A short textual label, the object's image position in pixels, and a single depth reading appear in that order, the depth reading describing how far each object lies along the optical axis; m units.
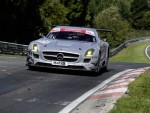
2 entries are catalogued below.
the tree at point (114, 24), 90.69
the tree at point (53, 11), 63.06
